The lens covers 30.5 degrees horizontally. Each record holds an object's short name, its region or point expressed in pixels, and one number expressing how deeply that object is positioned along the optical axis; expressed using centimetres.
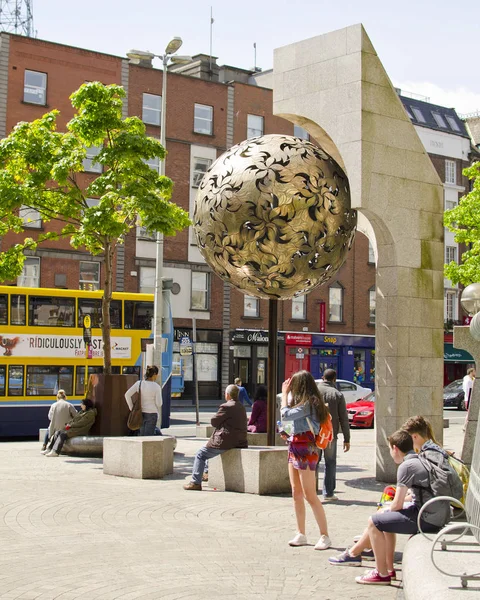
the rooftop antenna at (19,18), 5096
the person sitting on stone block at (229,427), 1158
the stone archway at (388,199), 1248
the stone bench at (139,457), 1328
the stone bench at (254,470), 1138
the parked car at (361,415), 2811
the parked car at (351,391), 3419
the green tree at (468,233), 3747
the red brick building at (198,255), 4056
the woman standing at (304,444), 803
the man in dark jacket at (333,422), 1116
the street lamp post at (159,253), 2562
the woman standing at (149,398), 1537
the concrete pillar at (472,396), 964
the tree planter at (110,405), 1777
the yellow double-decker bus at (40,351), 2320
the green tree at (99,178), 1789
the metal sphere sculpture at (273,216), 1074
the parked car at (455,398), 4022
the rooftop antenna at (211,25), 5084
